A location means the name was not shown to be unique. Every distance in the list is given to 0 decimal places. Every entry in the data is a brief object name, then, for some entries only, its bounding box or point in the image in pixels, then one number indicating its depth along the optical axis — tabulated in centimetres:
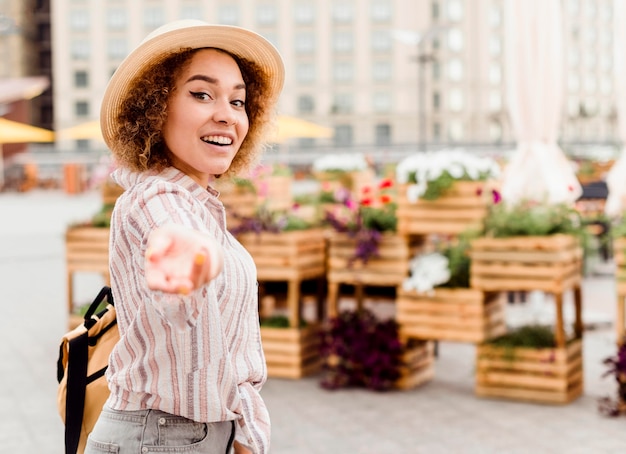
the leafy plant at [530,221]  569
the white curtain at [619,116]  751
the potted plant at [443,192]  590
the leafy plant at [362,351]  607
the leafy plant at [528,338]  580
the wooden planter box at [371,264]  610
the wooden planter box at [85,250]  745
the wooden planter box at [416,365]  613
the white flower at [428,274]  589
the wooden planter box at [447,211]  594
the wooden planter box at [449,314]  583
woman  168
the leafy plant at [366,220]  608
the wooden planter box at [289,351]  648
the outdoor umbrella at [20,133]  2023
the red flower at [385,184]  637
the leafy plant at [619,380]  532
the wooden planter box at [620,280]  550
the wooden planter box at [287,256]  648
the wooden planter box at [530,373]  566
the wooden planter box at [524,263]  558
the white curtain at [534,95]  777
